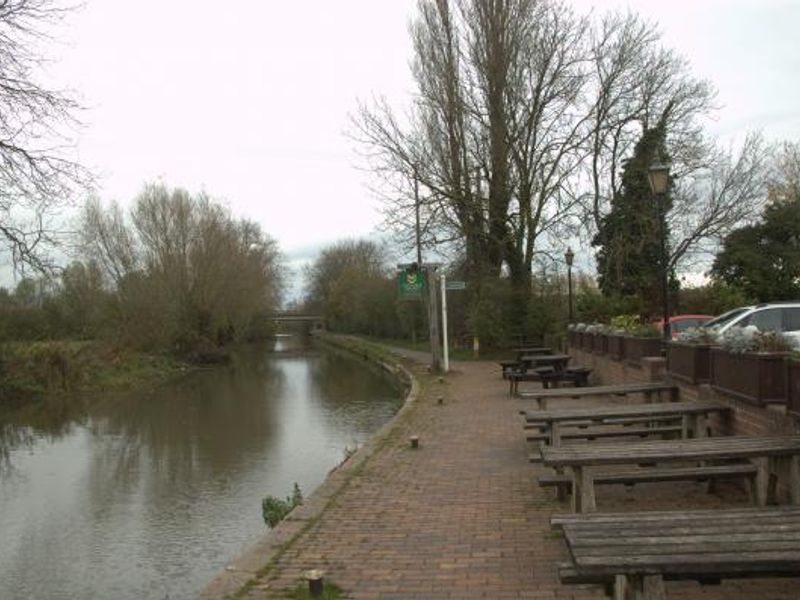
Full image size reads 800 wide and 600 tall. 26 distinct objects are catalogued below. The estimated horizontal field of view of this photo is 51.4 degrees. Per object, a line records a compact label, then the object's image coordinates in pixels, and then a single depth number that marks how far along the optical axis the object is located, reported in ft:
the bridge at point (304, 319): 331.04
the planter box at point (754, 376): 21.21
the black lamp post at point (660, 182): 40.65
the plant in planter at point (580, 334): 67.05
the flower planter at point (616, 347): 47.98
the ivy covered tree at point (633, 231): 96.32
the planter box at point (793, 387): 19.63
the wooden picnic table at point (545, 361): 57.16
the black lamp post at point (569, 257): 90.07
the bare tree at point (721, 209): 105.09
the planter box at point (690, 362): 28.12
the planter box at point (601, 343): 54.41
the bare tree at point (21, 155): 42.37
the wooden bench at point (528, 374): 52.29
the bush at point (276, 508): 28.30
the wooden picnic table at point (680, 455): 18.39
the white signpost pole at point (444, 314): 80.33
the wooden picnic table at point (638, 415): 24.98
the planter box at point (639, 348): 41.32
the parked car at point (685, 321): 65.31
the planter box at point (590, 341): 60.34
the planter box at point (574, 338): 70.64
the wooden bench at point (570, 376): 51.19
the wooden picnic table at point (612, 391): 31.86
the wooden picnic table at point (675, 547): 11.28
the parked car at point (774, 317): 49.60
